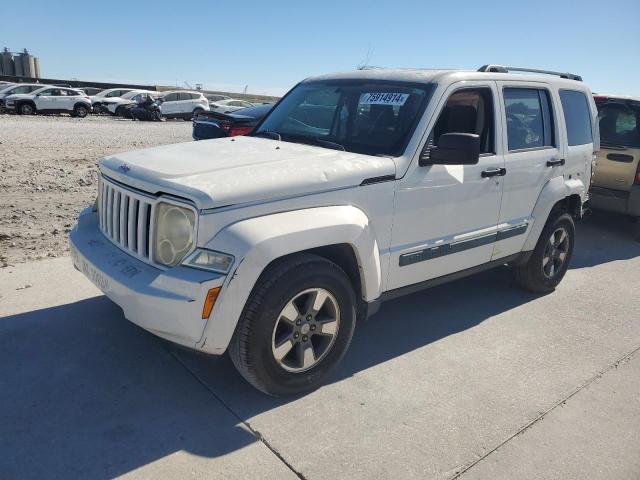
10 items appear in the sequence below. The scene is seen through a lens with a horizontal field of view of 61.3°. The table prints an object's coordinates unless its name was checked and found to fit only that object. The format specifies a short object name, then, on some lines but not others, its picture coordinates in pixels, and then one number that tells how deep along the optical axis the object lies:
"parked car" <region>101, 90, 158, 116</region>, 30.56
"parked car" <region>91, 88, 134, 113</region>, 31.47
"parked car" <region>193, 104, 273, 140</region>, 9.31
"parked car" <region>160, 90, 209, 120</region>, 31.33
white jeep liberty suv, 2.84
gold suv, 7.30
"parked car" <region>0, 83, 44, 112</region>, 26.44
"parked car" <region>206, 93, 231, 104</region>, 37.47
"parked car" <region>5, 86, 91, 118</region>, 26.27
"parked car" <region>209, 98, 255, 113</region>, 31.77
